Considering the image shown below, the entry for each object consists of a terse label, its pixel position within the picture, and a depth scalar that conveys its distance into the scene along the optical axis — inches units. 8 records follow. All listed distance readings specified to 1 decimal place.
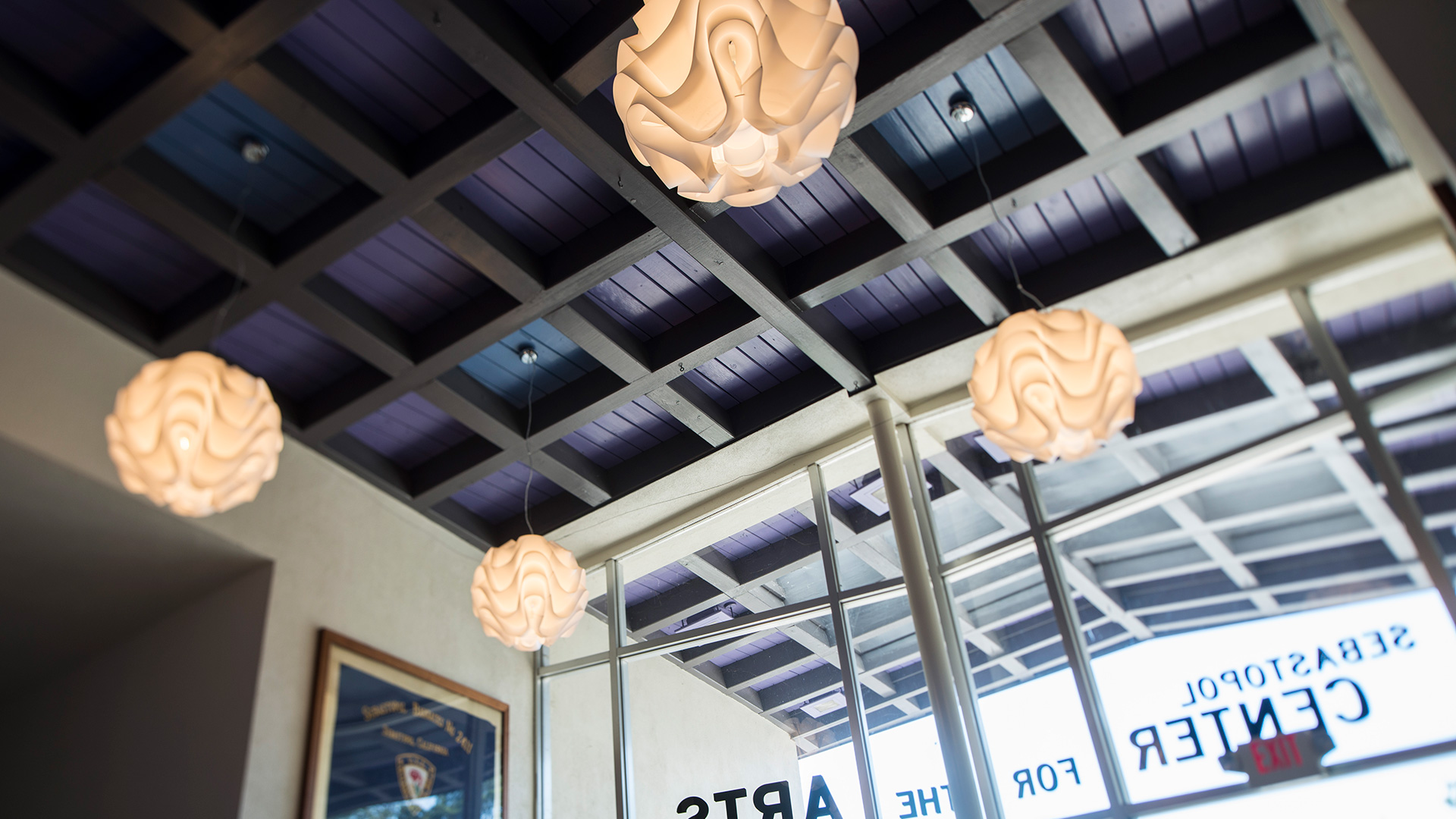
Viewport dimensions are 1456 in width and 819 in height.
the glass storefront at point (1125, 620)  169.9
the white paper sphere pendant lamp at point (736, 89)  94.9
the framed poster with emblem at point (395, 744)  207.5
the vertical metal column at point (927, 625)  201.3
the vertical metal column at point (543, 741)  257.4
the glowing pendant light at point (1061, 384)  149.1
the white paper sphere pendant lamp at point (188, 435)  145.3
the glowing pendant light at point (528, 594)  195.0
